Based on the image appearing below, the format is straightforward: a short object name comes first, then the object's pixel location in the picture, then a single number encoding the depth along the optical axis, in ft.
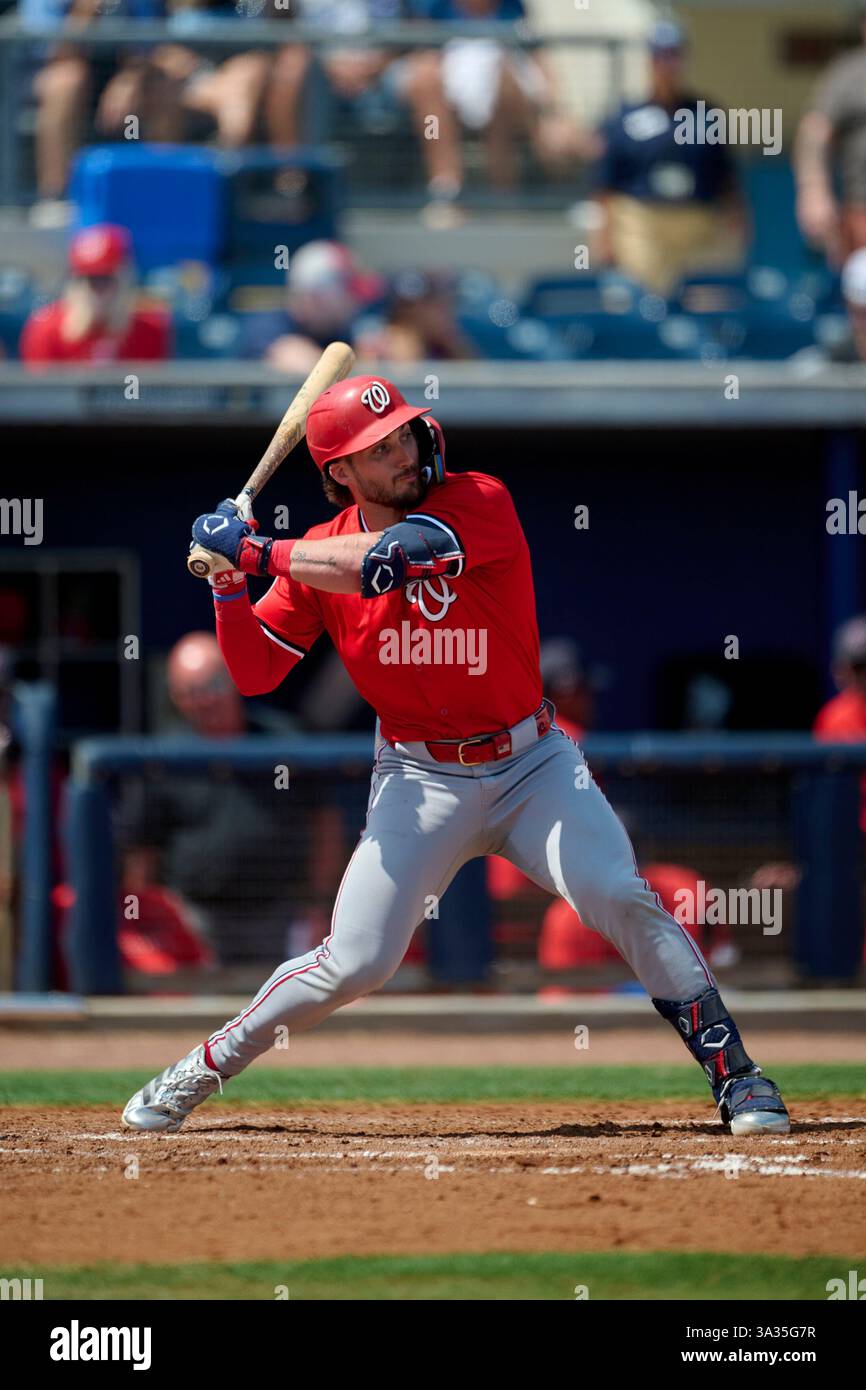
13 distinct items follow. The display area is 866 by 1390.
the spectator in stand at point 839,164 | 67.31
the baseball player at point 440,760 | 30.01
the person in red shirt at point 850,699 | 53.36
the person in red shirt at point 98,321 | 59.52
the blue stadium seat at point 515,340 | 64.75
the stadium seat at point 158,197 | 66.80
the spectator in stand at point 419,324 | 62.59
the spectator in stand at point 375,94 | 71.36
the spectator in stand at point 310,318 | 61.31
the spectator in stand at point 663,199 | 70.18
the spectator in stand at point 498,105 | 72.69
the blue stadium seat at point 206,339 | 62.90
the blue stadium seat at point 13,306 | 62.34
